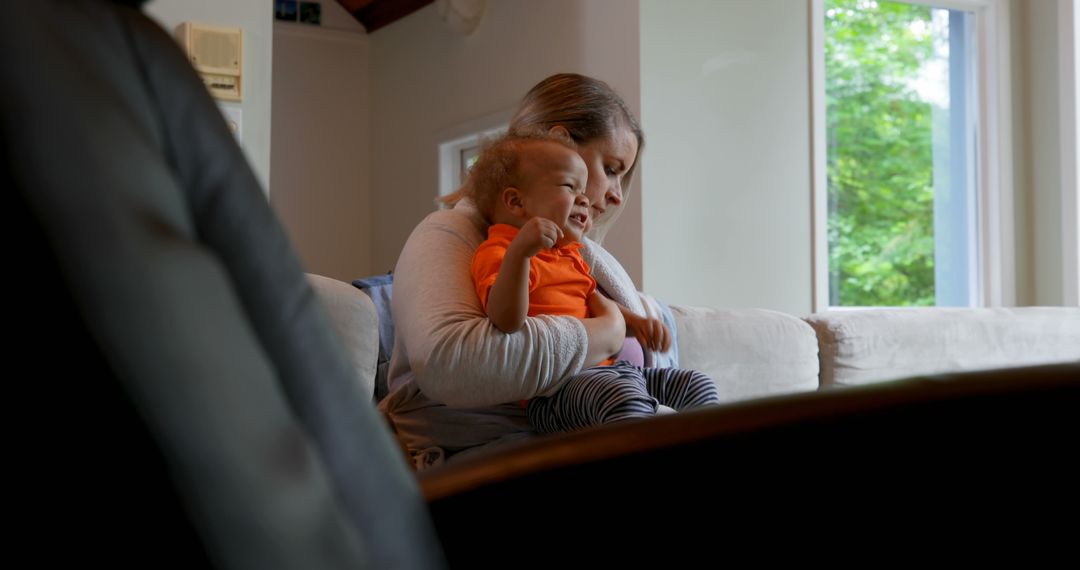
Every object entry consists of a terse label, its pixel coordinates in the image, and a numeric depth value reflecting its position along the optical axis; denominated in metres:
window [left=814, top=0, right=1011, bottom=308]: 5.25
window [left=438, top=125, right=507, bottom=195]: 6.79
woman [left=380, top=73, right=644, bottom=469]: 1.37
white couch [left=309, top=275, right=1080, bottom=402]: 2.34
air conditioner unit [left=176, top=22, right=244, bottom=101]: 4.25
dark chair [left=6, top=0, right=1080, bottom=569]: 0.29
